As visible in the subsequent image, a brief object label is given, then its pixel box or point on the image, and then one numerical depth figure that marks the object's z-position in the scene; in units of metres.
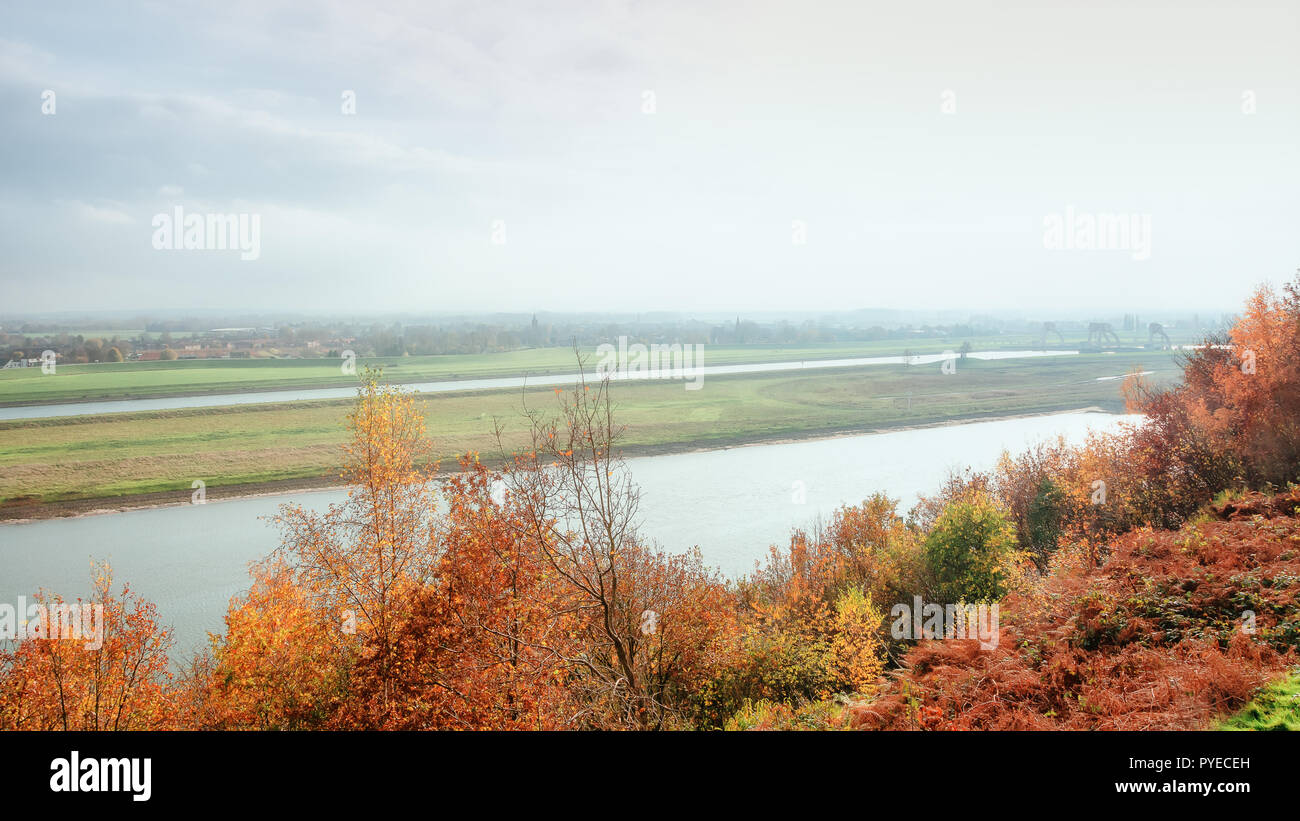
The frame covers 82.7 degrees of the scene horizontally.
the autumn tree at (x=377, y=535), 19.11
